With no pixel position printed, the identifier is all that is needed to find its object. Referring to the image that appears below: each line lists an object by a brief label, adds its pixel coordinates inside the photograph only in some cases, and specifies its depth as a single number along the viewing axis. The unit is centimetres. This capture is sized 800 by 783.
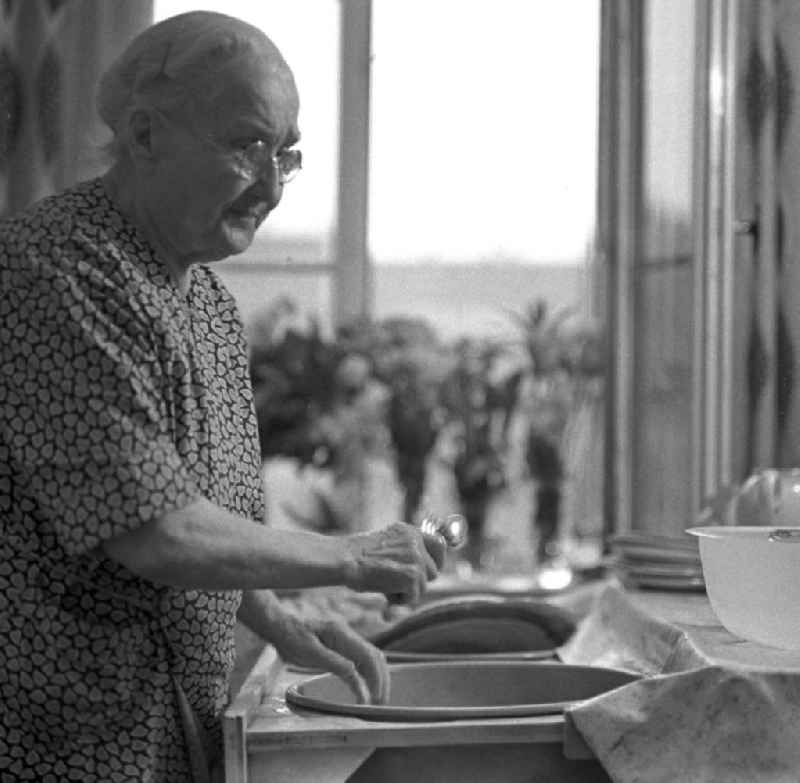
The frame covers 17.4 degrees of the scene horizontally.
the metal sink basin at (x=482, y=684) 285
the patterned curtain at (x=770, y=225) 332
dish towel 252
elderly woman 237
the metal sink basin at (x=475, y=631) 305
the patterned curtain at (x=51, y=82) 405
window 505
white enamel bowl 263
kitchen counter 254
